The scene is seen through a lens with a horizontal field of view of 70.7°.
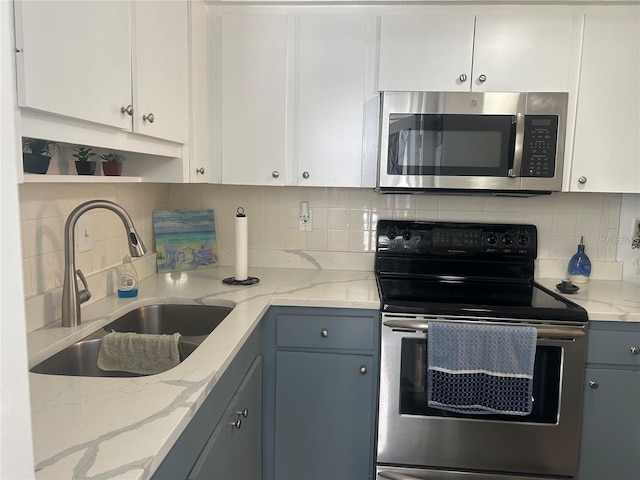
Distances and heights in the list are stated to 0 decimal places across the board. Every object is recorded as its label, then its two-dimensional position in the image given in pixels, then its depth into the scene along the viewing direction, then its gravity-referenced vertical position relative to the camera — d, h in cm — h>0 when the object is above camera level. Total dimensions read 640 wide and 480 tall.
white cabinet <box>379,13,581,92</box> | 187 +63
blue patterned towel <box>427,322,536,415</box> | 166 -61
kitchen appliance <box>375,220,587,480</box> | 171 -80
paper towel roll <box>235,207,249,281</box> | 197 -23
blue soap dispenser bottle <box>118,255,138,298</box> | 175 -34
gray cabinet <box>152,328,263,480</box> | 96 -62
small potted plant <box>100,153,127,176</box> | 161 +10
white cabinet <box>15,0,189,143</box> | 87 +32
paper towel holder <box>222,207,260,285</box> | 200 -38
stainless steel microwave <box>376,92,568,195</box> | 182 +25
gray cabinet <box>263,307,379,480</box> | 181 -79
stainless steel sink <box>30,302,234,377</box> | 132 -48
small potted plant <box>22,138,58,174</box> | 121 +10
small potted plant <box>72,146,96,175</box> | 146 +10
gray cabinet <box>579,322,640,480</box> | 172 -77
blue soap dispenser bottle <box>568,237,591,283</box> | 218 -30
